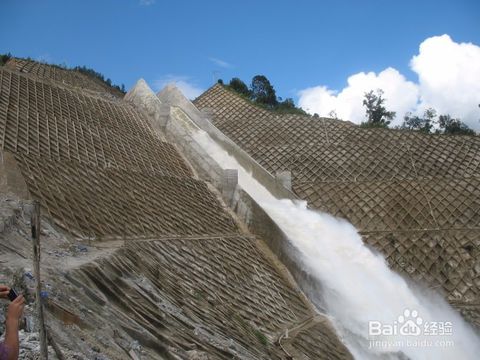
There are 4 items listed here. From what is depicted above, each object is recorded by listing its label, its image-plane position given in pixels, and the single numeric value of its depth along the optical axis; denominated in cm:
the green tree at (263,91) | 3284
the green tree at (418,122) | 3185
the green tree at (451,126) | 2838
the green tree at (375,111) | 3103
